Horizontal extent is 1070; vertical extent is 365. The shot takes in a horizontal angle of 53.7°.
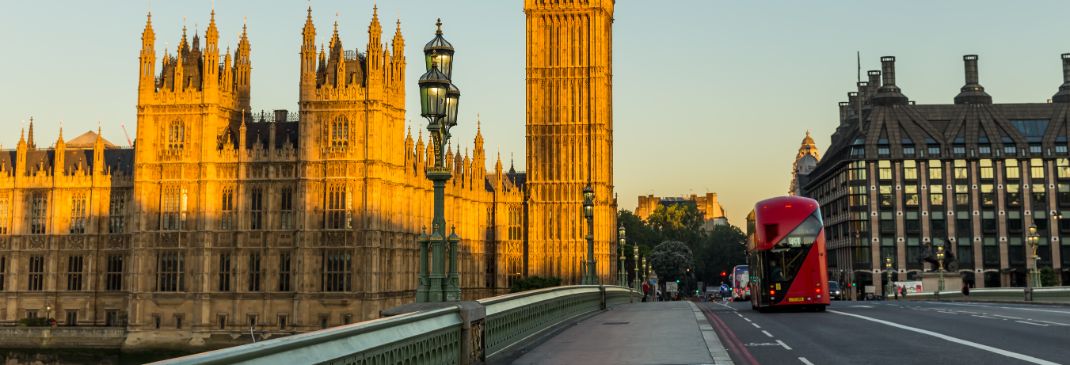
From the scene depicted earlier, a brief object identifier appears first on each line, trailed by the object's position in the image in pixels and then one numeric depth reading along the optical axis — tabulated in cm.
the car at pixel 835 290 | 8131
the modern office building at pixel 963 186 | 12644
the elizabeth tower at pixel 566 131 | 10344
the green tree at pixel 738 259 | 19825
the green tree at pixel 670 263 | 17238
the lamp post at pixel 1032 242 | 5331
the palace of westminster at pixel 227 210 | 7106
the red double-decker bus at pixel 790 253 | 3516
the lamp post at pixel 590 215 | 3981
